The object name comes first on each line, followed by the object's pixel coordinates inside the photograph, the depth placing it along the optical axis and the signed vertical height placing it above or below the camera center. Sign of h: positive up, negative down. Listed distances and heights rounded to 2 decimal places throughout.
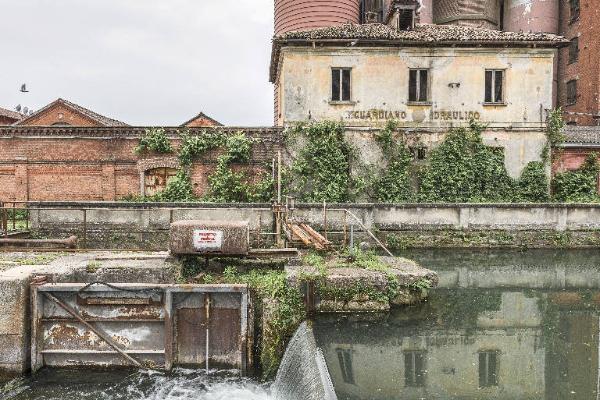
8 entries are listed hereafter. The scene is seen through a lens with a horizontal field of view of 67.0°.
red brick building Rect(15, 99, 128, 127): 29.30 +5.32
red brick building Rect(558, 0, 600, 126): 28.66 +9.31
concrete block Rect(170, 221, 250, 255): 9.20 -0.81
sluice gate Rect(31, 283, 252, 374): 8.73 -2.50
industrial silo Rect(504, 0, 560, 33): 30.94 +12.82
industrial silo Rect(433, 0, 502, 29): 30.81 +13.05
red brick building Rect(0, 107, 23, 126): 38.09 +6.86
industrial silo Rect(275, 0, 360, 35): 25.53 +10.63
